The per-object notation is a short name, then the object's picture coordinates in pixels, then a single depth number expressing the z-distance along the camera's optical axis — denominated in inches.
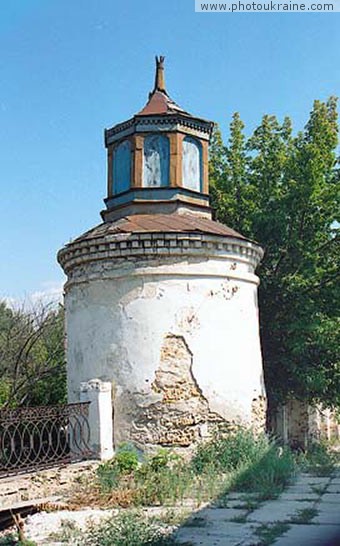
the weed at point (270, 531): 240.1
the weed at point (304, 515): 270.1
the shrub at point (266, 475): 338.6
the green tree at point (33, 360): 630.5
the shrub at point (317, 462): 395.9
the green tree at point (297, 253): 551.5
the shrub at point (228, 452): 385.4
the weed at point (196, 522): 270.8
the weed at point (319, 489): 330.1
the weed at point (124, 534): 234.1
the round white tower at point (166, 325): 421.4
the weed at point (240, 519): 273.9
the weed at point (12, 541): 255.4
